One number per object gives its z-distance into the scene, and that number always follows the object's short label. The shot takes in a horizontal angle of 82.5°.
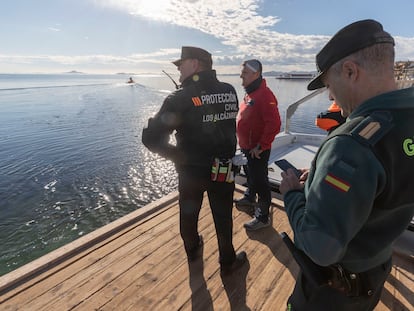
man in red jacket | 2.97
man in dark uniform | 1.94
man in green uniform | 0.82
